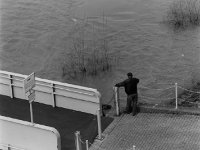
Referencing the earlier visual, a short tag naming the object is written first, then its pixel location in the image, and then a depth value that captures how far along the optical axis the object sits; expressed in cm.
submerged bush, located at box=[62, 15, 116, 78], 2848
